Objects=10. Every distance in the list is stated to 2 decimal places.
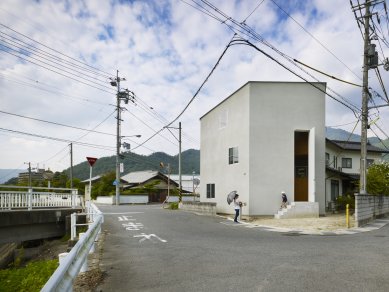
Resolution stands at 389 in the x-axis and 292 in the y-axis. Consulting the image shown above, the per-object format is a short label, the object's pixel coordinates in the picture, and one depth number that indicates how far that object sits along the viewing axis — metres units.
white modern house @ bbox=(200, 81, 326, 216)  20.27
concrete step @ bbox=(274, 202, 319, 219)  19.53
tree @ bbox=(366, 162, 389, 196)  23.55
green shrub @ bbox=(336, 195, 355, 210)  25.97
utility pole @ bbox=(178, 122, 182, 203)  33.72
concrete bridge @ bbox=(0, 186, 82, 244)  14.17
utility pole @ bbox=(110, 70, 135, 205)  40.01
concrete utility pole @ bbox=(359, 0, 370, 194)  18.28
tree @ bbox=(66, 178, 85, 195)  49.61
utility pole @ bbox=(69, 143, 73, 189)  42.50
